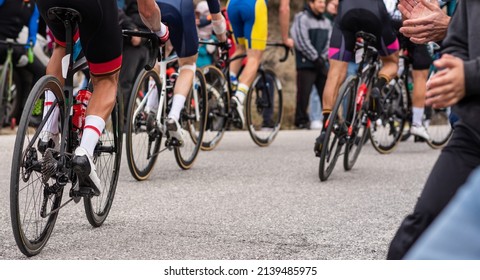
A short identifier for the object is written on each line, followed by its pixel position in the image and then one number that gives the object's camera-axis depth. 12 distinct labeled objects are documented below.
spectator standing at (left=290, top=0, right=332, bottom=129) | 14.66
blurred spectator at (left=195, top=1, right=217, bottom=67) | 12.86
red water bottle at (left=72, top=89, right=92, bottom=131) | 5.01
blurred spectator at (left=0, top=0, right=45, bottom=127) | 11.35
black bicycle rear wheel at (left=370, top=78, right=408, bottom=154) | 10.44
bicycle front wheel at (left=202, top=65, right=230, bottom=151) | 10.25
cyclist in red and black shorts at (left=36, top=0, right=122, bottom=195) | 4.76
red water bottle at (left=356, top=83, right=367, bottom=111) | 8.44
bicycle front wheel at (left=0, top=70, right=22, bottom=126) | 12.06
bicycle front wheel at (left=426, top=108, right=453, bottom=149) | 11.98
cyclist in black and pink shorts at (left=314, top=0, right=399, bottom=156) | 8.30
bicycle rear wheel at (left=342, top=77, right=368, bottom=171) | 8.22
